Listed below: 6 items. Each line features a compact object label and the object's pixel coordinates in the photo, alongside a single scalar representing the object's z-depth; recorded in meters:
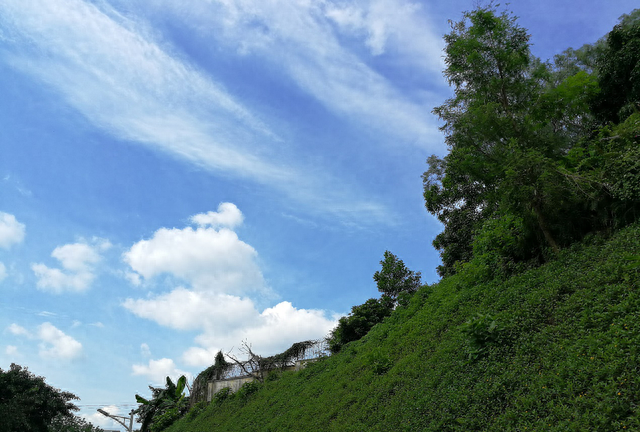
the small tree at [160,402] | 28.33
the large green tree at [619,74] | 12.40
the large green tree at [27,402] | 21.73
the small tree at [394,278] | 24.34
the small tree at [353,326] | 18.14
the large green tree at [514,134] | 8.91
